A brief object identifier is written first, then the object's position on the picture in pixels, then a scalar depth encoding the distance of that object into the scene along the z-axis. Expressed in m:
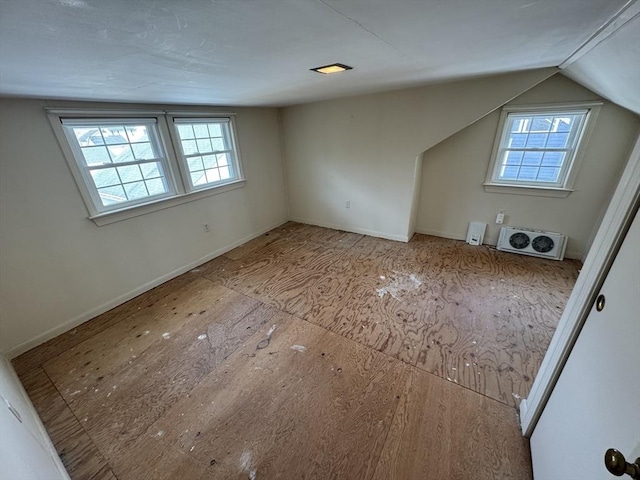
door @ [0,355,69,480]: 0.78
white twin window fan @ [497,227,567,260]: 3.19
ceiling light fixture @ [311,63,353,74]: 1.65
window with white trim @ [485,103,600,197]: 2.84
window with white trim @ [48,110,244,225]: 2.29
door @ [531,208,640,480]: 0.72
